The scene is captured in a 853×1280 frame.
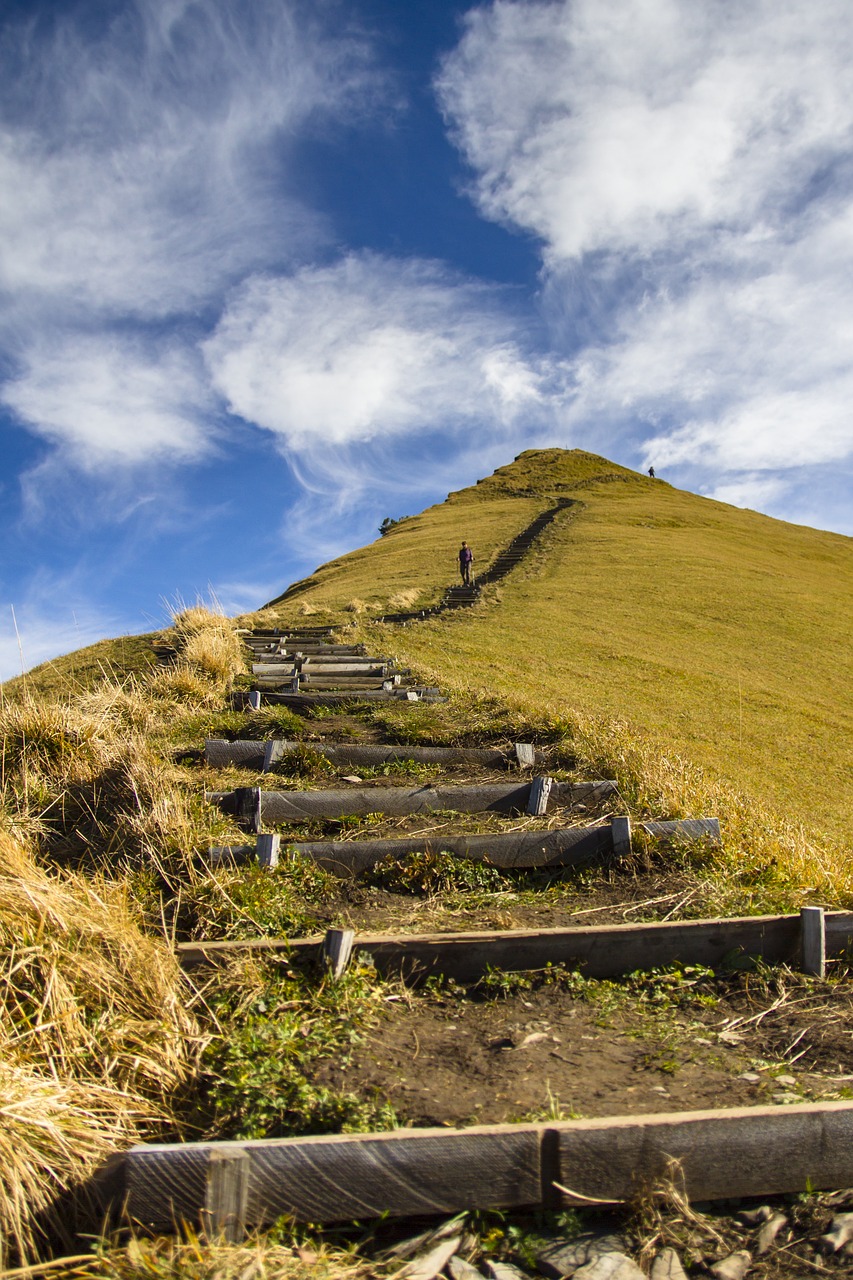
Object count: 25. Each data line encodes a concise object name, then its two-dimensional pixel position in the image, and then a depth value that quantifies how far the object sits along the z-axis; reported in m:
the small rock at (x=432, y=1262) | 2.32
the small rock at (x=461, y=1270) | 2.36
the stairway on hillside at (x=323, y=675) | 9.60
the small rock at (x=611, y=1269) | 2.35
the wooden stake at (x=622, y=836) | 5.15
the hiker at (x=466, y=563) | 28.58
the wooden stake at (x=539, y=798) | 5.85
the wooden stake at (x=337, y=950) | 3.62
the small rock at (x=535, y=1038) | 3.37
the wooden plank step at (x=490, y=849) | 4.96
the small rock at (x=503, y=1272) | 2.37
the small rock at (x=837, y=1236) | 2.44
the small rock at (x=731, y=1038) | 3.41
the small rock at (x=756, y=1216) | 2.58
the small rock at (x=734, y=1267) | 2.36
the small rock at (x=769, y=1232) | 2.48
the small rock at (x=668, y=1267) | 2.35
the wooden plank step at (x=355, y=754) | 6.95
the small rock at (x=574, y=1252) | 2.40
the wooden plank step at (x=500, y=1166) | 2.46
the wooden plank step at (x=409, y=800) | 5.73
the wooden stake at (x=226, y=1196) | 2.39
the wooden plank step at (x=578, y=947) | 3.78
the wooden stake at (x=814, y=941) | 3.93
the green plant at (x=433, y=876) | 4.75
